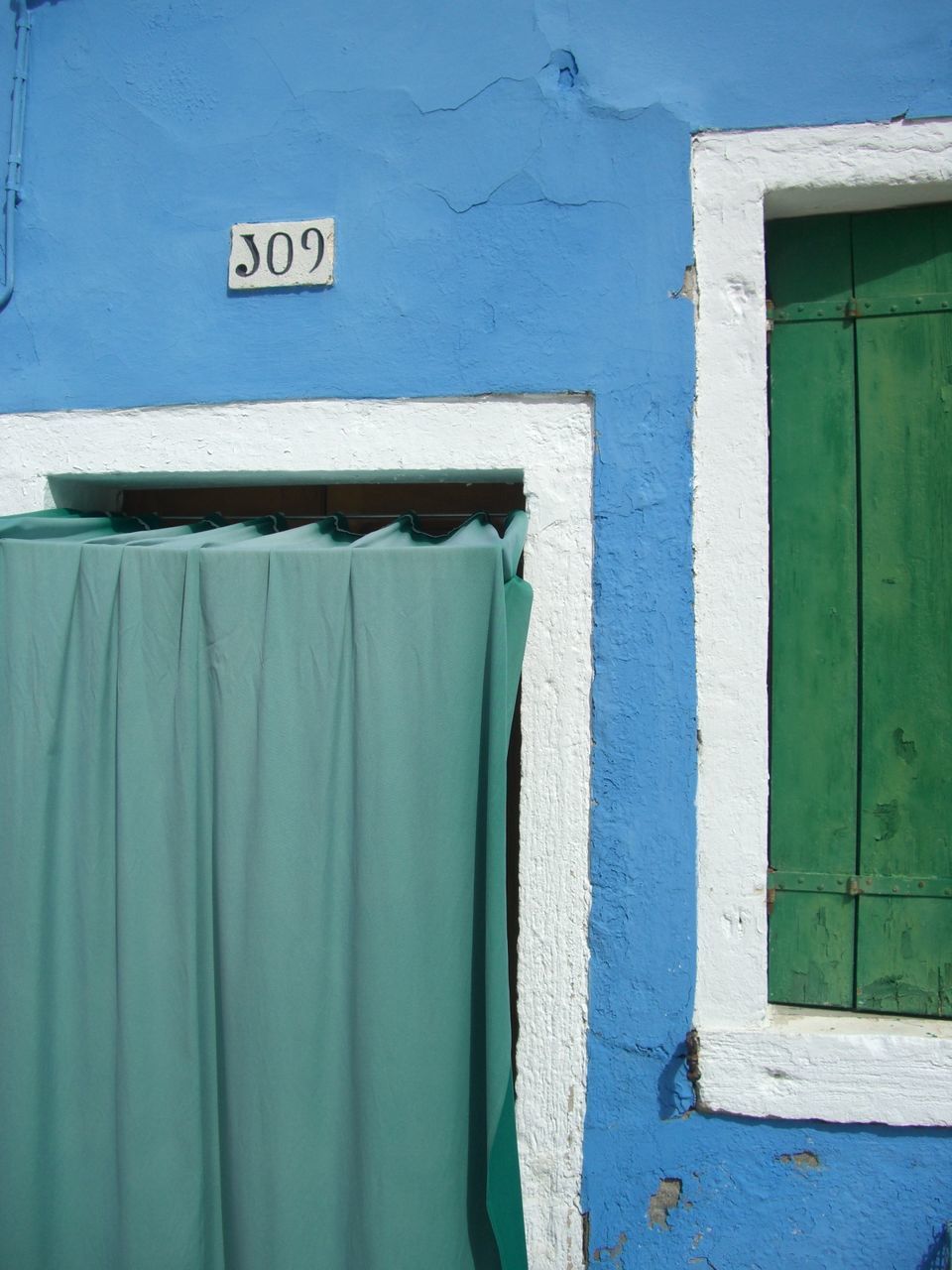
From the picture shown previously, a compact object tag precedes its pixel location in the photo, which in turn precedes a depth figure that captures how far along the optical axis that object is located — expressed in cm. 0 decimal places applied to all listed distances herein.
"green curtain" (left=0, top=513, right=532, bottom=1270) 176
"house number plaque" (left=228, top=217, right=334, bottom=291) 215
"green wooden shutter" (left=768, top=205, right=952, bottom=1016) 199
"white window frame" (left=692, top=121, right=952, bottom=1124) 188
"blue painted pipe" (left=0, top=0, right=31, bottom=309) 231
